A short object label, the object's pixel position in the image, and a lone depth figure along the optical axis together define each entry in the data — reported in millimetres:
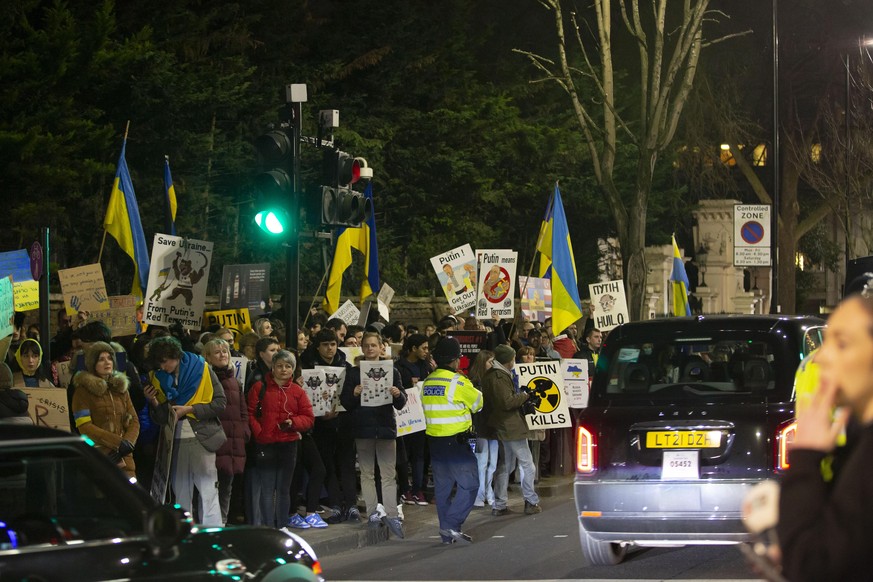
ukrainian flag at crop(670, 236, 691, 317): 30556
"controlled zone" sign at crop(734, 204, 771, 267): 26203
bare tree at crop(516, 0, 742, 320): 24078
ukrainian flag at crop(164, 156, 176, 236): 19641
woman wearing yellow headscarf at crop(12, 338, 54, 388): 12844
